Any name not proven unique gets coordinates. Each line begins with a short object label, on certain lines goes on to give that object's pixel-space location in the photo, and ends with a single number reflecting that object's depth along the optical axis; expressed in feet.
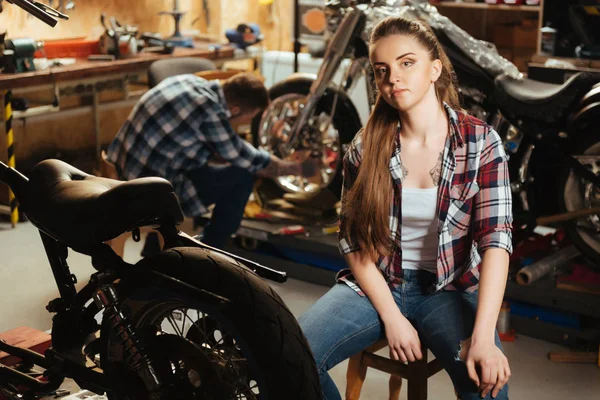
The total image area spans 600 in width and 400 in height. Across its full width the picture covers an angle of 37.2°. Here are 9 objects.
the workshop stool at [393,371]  7.69
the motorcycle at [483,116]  11.32
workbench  15.78
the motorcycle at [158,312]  6.26
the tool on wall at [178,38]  19.80
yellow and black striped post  15.31
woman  7.02
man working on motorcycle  12.01
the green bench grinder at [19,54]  15.58
